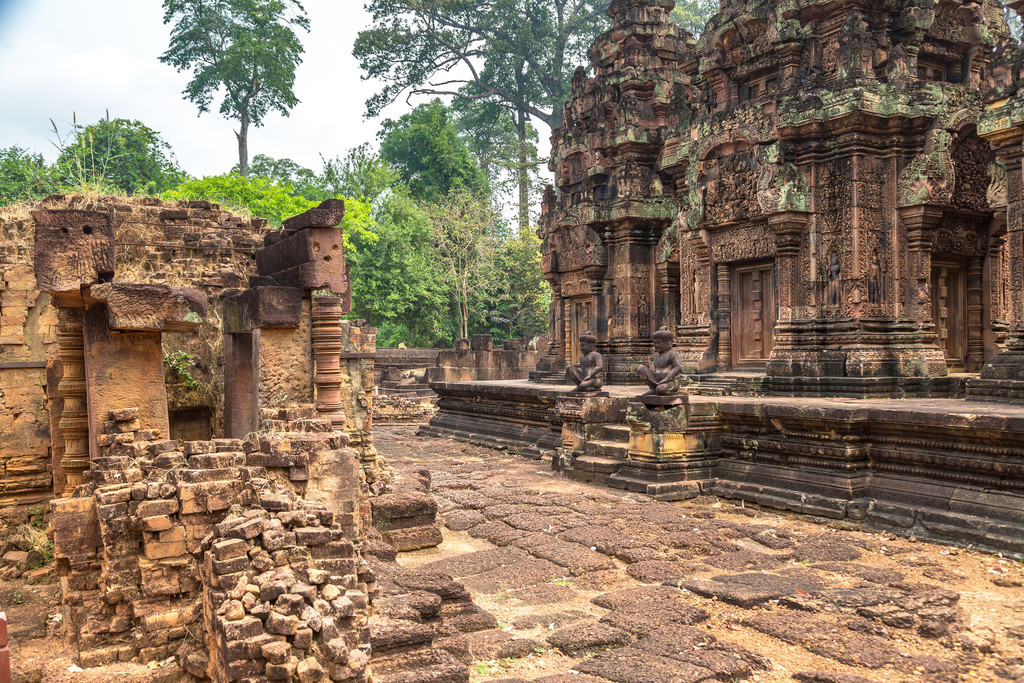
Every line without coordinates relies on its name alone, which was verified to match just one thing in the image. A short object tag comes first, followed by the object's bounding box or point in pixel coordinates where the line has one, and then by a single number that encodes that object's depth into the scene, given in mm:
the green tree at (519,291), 28234
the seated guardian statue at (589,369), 10141
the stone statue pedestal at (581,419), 9805
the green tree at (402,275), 28312
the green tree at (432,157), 33531
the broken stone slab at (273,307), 5844
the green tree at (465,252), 28484
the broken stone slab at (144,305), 4551
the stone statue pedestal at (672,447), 8297
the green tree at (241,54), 32125
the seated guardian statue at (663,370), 8562
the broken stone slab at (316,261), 5766
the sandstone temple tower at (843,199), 9547
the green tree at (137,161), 27375
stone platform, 6113
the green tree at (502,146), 31094
